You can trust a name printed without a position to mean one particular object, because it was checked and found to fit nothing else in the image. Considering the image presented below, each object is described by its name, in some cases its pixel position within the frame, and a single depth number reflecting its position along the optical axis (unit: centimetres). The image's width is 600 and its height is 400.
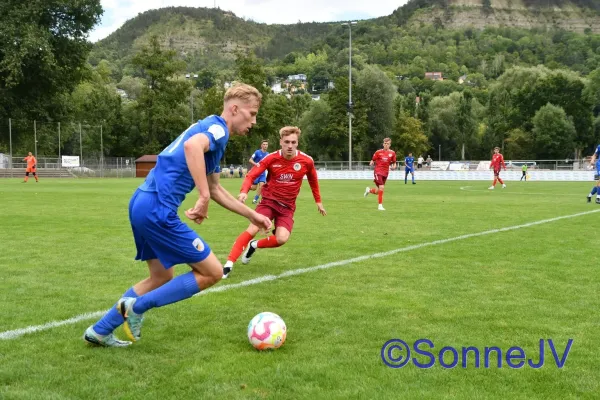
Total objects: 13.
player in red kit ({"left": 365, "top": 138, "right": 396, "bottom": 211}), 1755
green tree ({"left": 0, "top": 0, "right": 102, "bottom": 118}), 3991
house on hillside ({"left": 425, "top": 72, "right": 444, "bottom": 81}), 17288
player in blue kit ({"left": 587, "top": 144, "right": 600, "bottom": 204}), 1848
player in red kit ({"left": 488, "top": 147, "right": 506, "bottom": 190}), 2928
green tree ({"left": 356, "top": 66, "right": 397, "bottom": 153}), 7662
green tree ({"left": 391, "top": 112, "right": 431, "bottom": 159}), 7719
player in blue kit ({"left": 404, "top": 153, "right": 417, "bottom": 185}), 3759
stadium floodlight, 4326
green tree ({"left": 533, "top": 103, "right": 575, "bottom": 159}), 6988
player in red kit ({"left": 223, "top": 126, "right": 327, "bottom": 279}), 759
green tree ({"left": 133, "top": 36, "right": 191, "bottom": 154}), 6744
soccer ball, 423
